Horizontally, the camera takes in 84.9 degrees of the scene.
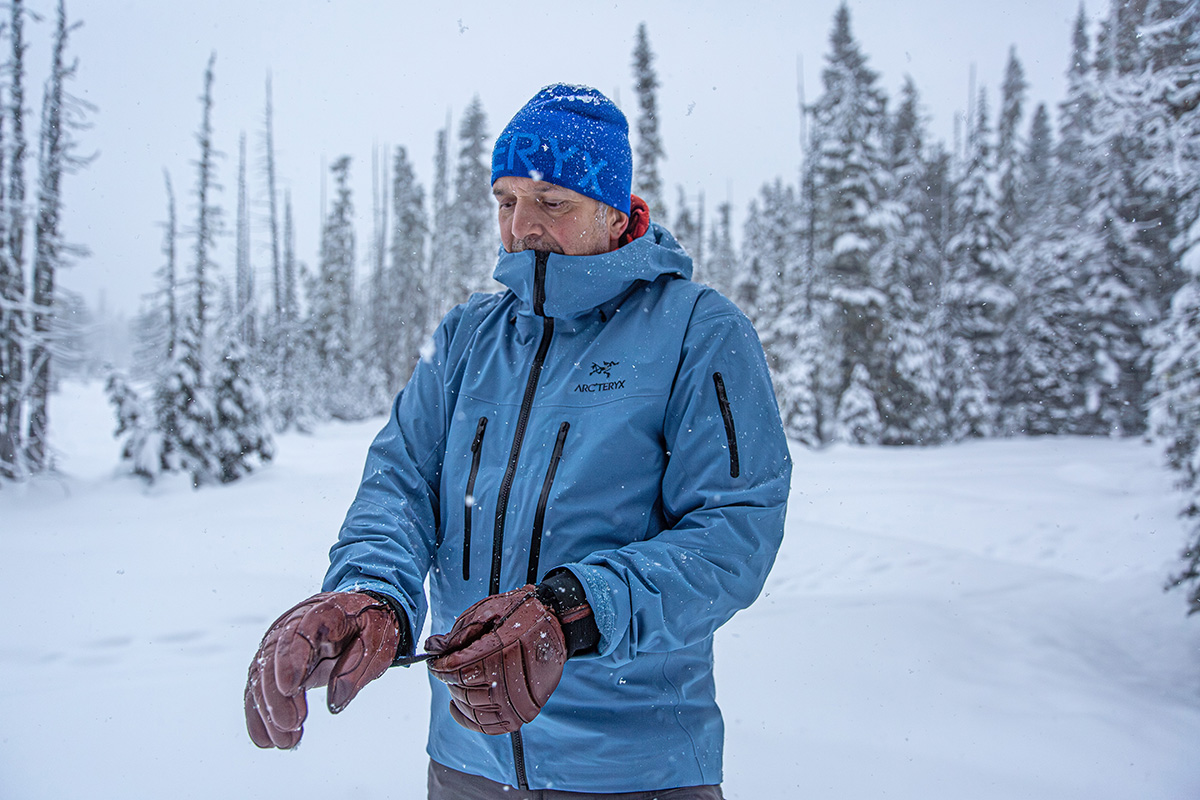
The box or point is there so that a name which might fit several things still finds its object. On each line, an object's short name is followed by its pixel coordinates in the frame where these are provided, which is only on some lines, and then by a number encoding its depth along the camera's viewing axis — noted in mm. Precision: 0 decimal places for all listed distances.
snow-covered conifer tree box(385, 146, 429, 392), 35844
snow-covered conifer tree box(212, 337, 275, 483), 13539
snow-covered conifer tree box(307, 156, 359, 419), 35031
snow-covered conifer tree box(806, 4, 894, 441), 21609
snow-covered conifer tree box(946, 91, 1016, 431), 24953
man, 1279
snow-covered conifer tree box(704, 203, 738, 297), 45697
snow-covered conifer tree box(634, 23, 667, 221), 15914
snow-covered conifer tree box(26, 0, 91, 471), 10148
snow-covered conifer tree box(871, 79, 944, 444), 22922
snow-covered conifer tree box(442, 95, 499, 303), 30312
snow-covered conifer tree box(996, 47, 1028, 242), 28359
